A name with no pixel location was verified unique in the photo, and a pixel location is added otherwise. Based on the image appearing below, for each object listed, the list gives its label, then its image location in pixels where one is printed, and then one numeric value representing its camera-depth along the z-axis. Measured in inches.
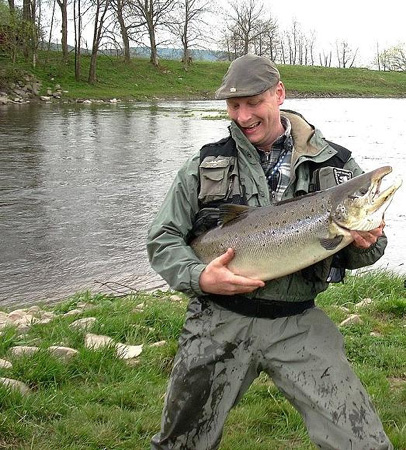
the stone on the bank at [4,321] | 211.8
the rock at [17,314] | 231.5
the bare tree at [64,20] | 1825.8
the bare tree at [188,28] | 2356.1
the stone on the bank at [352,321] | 220.0
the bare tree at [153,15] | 2145.7
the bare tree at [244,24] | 2830.2
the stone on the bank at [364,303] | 246.7
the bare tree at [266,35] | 2888.8
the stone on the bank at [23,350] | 174.7
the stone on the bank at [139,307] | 232.2
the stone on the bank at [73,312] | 232.1
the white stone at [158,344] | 196.1
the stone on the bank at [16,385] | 154.8
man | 121.5
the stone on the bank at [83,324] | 203.5
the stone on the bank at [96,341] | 184.4
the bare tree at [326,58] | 4677.4
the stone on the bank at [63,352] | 175.6
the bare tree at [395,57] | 4167.3
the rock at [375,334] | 211.2
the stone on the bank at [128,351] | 185.9
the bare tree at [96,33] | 1795.0
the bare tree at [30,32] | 1652.3
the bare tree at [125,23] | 1945.1
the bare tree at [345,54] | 4661.7
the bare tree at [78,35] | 1804.9
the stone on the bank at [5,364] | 166.2
